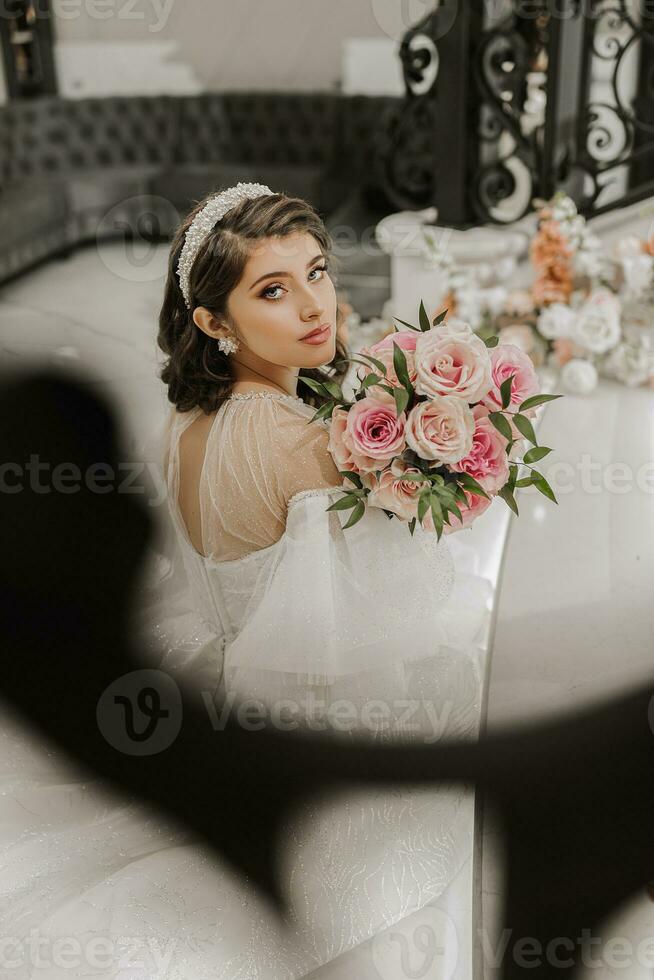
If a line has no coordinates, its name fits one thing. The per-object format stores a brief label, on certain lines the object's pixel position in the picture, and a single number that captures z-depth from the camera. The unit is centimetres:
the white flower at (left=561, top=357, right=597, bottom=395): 275
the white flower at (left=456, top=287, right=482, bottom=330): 300
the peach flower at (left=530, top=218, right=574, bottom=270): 289
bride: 135
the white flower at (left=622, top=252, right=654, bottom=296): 277
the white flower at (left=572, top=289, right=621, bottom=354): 274
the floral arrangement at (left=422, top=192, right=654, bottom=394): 275
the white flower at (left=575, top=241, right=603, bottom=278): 287
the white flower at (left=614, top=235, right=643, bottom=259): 282
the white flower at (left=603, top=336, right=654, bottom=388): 274
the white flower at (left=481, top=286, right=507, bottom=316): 300
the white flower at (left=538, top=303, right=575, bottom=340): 280
